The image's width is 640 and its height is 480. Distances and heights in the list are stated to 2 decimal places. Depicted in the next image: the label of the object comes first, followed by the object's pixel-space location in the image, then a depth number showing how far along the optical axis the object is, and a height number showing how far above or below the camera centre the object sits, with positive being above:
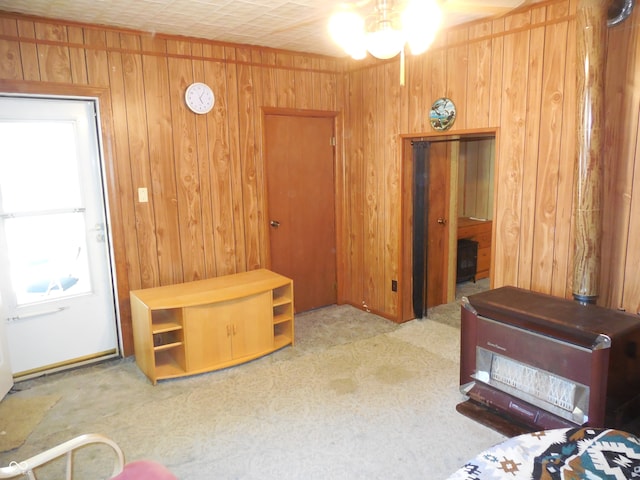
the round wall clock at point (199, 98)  3.68 +0.64
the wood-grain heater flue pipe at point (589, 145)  2.45 +0.12
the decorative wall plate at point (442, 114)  3.61 +0.45
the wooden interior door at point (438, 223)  4.50 -0.52
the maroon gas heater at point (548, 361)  2.27 -1.03
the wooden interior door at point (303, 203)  4.32 -0.28
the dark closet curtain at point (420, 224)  4.18 -0.48
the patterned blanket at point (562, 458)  1.45 -0.95
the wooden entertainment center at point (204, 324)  3.26 -1.07
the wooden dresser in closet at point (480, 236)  5.44 -0.79
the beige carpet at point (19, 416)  2.62 -1.44
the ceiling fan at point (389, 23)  1.65 +0.55
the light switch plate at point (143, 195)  3.56 -0.13
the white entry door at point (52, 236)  3.18 -0.40
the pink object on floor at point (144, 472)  1.67 -1.08
